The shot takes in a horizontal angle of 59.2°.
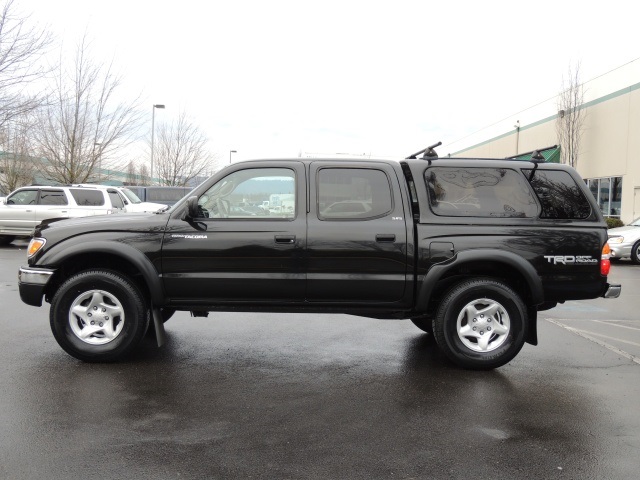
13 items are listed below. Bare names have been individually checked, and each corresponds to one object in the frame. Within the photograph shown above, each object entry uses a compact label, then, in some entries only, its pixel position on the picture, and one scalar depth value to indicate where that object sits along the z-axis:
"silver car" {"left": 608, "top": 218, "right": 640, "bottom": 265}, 15.36
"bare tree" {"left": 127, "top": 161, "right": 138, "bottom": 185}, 48.77
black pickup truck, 5.18
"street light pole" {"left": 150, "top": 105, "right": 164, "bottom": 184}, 31.23
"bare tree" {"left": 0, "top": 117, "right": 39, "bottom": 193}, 30.86
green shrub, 21.92
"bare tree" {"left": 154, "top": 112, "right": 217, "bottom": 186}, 37.31
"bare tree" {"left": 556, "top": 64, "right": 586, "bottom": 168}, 26.41
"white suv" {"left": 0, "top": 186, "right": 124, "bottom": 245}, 16.73
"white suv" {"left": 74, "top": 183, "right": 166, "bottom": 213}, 17.58
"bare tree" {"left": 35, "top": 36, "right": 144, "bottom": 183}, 24.20
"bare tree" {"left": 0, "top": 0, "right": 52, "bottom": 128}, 14.53
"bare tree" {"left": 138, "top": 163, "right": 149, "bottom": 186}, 47.12
